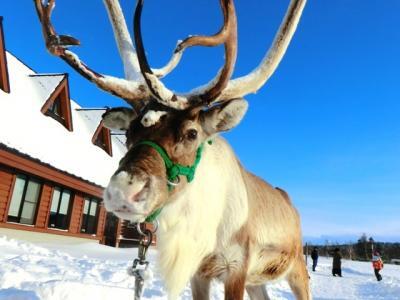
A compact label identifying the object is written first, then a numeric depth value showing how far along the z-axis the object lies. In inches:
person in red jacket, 778.8
